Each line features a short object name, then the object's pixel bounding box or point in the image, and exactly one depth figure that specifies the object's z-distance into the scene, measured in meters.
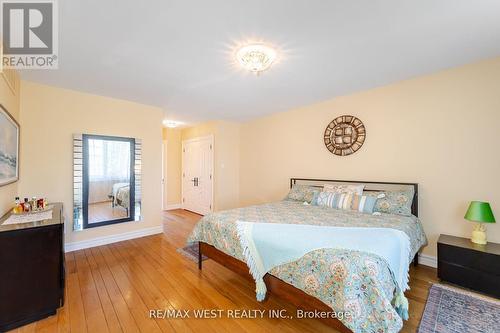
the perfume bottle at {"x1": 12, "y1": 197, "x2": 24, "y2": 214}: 2.32
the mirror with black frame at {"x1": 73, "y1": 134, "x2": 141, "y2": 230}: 3.33
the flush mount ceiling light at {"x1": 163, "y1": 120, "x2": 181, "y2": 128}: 5.43
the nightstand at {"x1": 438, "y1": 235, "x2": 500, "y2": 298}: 2.07
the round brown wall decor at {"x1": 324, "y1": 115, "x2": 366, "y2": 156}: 3.42
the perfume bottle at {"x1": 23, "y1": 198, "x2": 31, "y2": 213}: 2.39
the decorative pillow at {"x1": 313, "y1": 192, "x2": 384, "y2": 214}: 2.86
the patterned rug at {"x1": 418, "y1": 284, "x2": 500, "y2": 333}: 1.71
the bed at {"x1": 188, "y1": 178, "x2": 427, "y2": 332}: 1.36
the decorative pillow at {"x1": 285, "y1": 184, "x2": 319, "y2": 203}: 3.59
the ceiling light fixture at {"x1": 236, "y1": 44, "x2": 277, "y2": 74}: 2.13
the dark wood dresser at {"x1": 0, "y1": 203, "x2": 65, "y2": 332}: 1.70
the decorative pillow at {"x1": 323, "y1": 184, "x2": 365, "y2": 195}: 3.16
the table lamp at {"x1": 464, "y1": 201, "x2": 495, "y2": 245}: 2.21
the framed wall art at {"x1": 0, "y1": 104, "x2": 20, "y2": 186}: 2.11
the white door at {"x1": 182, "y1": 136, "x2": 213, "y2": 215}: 5.50
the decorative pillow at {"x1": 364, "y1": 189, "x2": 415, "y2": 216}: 2.69
